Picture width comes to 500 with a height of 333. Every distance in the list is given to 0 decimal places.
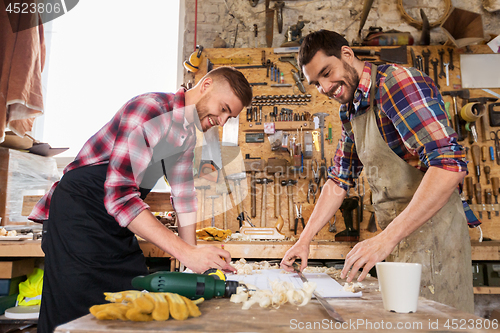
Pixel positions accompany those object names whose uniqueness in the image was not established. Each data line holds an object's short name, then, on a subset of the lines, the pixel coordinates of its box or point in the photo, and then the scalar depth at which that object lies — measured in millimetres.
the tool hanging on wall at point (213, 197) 3264
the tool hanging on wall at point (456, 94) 3308
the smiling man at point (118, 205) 1082
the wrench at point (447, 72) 3432
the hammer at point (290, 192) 3270
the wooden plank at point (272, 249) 2436
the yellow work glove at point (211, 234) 2602
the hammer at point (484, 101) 3297
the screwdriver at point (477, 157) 3213
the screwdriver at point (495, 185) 3197
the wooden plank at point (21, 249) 2246
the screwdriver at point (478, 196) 3207
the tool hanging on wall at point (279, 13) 3734
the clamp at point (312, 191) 3270
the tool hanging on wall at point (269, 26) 3705
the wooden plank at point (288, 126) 3330
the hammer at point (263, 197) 3246
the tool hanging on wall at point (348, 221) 2889
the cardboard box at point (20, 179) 2828
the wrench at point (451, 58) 3445
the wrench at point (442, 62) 3434
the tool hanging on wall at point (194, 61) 3443
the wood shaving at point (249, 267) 1322
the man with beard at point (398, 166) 1166
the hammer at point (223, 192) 3301
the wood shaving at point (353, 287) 980
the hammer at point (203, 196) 3270
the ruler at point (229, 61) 3549
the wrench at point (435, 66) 3410
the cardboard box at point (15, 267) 2209
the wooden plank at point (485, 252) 2420
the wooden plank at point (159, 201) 3215
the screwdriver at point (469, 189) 3230
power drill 861
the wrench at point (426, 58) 3418
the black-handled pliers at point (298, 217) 3182
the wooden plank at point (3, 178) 2805
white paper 964
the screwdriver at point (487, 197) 3193
